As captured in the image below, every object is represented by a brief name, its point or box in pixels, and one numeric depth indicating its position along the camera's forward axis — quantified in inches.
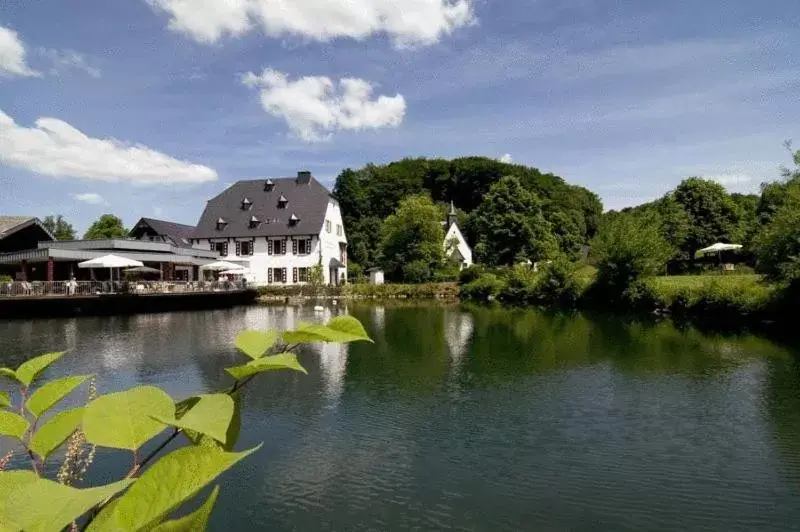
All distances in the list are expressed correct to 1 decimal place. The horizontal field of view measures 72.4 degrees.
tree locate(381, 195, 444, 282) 2058.3
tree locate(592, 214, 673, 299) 1338.6
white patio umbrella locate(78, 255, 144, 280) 1286.9
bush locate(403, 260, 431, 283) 2031.3
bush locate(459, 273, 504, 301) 1813.5
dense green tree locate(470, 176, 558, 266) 2138.3
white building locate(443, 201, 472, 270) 2254.4
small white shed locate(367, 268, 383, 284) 2085.4
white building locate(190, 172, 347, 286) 2050.9
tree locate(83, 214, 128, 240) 2924.5
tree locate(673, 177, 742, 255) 2119.8
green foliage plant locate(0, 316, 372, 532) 26.5
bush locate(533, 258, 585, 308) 1544.0
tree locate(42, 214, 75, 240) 3793.8
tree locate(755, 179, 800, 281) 909.0
